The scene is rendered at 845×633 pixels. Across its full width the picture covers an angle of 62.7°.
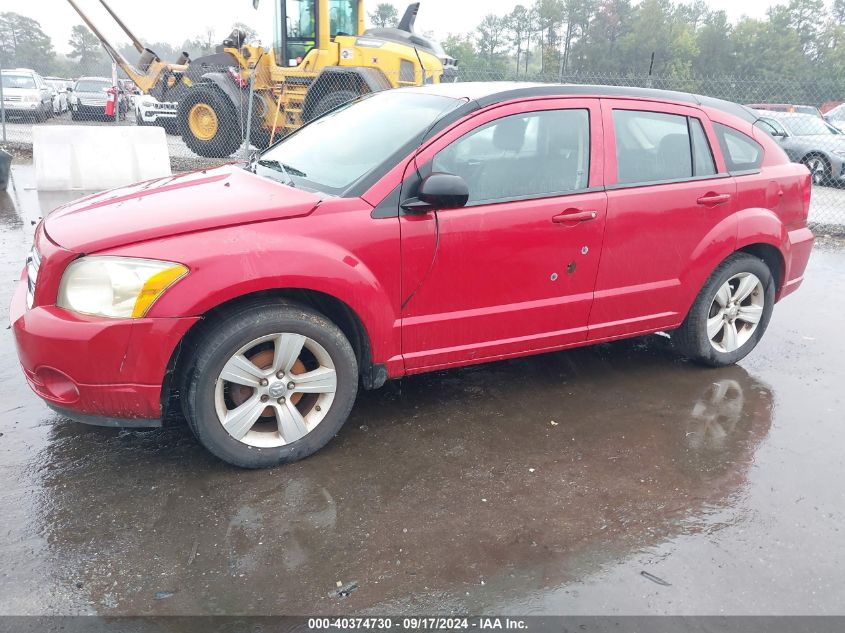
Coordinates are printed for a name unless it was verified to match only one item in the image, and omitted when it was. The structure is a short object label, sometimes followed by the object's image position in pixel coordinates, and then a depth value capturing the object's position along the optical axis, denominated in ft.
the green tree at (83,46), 263.86
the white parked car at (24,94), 70.13
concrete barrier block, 30.91
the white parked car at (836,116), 58.34
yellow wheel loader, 40.60
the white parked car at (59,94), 84.43
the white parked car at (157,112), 55.11
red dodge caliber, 9.61
